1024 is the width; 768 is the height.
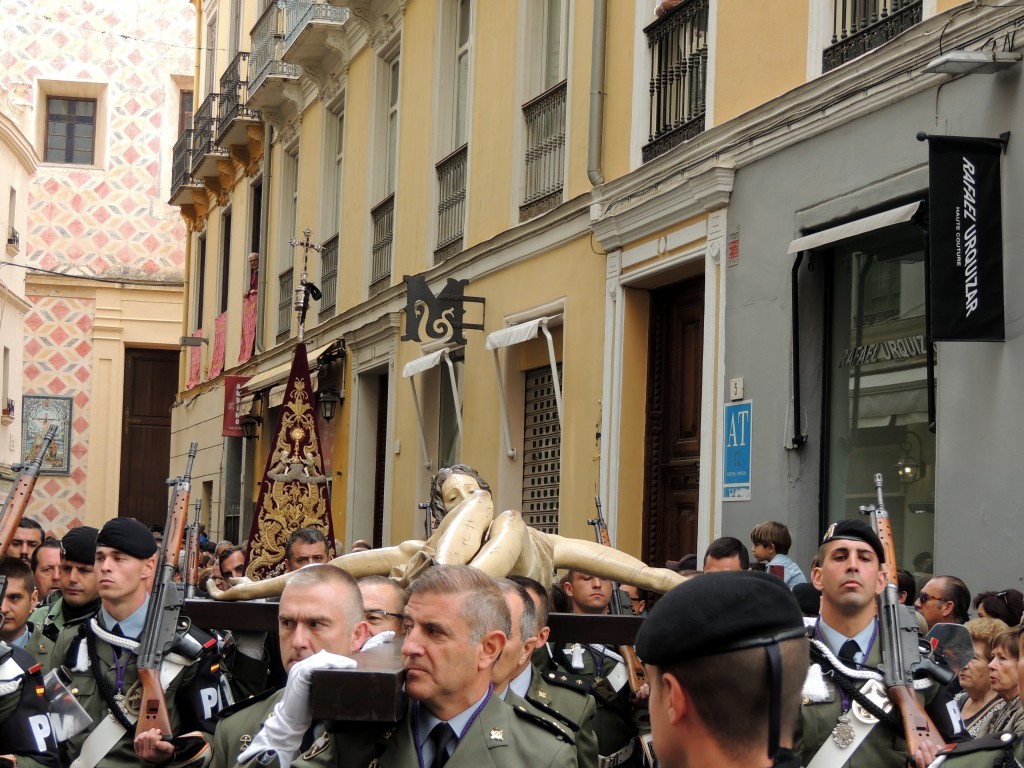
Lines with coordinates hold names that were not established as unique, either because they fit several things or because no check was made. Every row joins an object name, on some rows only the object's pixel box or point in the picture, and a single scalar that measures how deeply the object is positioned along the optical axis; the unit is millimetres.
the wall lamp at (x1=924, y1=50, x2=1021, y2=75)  8562
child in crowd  9992
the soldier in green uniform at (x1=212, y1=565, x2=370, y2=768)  4789
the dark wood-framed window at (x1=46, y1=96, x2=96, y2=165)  38281
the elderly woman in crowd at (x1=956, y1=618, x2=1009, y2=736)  6398
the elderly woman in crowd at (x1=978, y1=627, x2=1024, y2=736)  5980
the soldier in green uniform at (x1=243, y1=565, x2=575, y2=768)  4094
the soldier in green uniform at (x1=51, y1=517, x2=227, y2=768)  5613
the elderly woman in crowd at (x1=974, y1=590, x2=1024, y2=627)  7621
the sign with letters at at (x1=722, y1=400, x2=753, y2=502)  11102
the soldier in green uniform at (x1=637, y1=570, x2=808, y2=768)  2475
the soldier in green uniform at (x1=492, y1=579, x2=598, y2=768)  4676
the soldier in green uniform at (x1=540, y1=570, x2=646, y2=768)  5859
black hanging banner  8555
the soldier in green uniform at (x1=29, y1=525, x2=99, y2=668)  7137
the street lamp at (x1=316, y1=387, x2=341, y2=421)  22062
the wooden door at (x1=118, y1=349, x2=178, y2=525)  38750
